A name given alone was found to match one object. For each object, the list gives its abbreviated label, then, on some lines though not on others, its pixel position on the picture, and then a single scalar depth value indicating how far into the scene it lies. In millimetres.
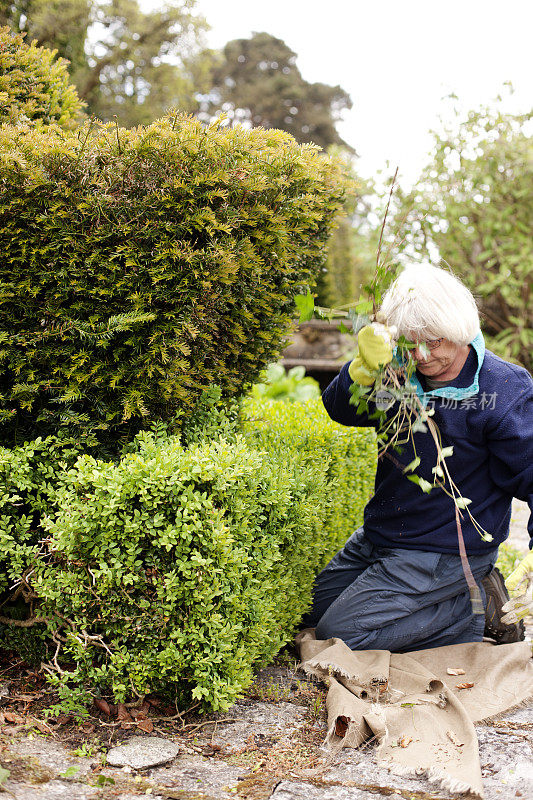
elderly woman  2602
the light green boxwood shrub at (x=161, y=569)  2080
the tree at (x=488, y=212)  7707
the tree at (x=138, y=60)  13155
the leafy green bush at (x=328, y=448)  3002
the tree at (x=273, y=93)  28281
